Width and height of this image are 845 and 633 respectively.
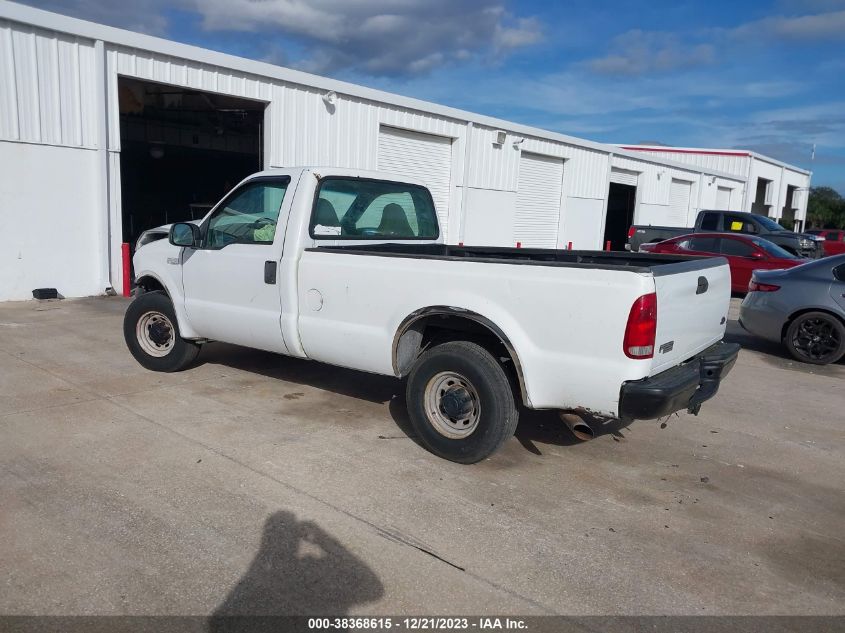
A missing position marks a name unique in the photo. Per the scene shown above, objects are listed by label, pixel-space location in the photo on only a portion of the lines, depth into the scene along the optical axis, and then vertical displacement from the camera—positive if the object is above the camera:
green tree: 65.81 +1.28
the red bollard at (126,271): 11.85 -1.44
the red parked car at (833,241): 23.23 -0.52
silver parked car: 8.46 -1.07
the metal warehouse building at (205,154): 10.77 +1.17
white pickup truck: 3.91 -0.71
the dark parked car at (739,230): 18.03 -0.30
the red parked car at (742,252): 14.26 -0.67
